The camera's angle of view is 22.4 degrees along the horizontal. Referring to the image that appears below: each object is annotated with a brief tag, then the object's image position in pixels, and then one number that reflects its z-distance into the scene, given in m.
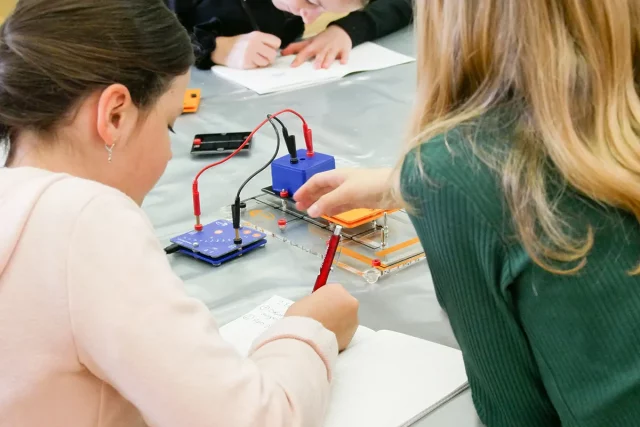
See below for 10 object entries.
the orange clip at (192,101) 2.68
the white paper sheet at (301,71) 2.80
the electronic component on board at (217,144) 2.48
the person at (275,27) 2.92
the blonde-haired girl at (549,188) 1.76
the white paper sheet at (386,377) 1.88
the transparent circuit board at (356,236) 2.13
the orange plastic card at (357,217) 2.16
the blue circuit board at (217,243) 2.16
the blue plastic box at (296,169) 2.24
